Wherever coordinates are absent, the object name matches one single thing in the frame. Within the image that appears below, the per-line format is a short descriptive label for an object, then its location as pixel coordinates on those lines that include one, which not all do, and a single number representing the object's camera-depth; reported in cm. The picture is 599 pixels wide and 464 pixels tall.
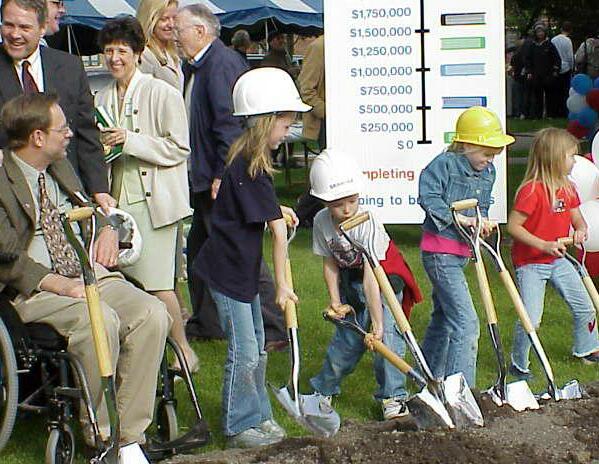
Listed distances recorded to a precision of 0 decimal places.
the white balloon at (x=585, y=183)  1242
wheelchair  755
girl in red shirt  1016
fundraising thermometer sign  1539
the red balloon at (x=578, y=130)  2173
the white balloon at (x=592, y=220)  1218
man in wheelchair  781
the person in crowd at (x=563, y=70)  3875
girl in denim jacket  918
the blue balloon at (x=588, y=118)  2155
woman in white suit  980
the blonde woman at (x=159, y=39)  1092
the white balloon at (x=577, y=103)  2234
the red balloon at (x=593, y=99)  2082
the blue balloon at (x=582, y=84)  2284
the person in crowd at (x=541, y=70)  3889
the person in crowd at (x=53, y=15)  1003
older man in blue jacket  1082
